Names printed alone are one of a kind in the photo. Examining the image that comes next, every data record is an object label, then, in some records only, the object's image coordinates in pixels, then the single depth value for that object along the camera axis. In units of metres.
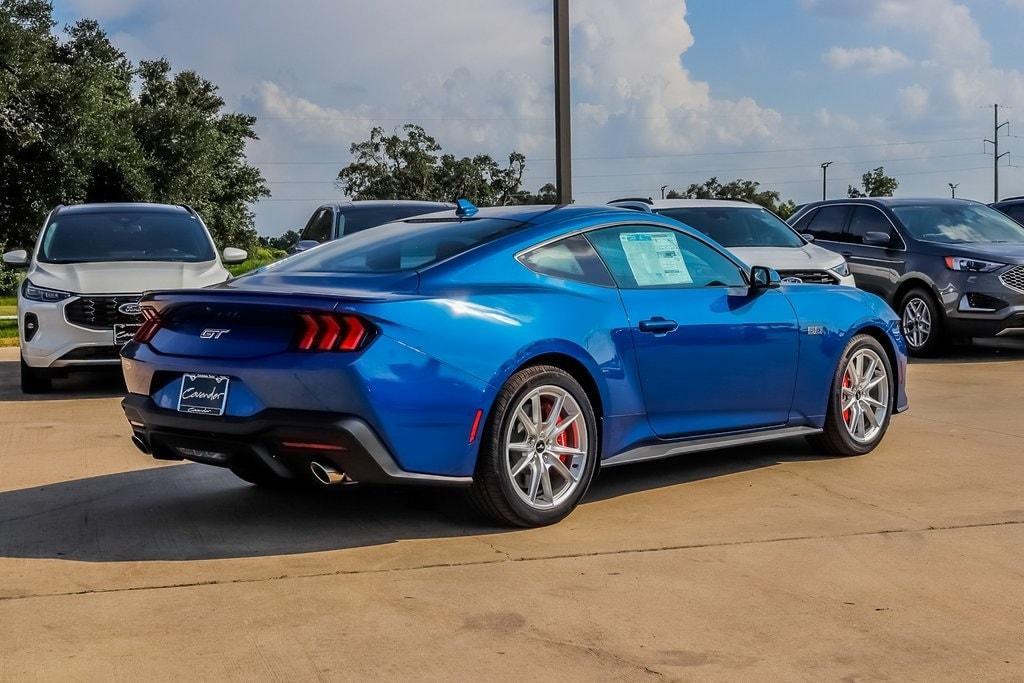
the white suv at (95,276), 11.21
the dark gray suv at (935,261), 13.85
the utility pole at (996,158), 92.81
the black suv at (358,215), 14.16
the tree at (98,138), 34.16
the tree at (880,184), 96.81
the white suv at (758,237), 12.73
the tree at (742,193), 93.82
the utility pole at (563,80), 13.25
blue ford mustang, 5.36
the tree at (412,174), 93.94
